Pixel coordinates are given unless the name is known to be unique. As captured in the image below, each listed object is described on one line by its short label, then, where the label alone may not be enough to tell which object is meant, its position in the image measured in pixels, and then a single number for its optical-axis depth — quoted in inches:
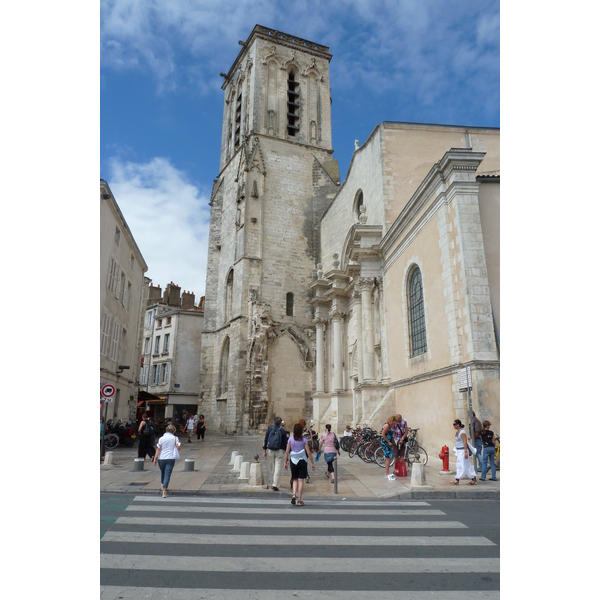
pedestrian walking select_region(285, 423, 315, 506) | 279.3
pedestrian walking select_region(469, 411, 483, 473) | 356.3
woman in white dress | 330.0
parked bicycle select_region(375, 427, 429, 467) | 439.8
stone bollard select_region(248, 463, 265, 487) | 327.3
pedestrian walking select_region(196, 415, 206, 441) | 818.2
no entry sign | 458.9
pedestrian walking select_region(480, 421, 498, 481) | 349.1
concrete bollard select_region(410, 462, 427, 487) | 319.6
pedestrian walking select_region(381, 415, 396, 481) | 377.1
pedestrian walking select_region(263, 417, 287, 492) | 325.1
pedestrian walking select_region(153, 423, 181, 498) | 299.1
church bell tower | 970.1
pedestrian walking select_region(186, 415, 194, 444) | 866.2
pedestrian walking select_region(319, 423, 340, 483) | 343.9
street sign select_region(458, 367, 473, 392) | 358.0
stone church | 448.8
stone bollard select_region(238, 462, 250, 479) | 360.2
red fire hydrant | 390.6
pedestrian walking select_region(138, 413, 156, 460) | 447.5
